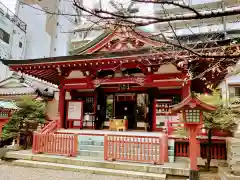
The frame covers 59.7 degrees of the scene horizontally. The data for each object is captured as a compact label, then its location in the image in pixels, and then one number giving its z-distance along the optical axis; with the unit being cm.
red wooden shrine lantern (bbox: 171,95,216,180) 616
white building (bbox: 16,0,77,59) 2686
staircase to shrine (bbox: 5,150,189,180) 692
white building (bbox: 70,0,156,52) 2439
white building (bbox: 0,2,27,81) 2364
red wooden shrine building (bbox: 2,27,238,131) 1011
